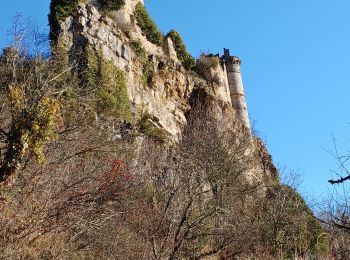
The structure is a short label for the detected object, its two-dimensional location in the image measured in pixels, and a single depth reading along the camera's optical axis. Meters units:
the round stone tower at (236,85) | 31.86
